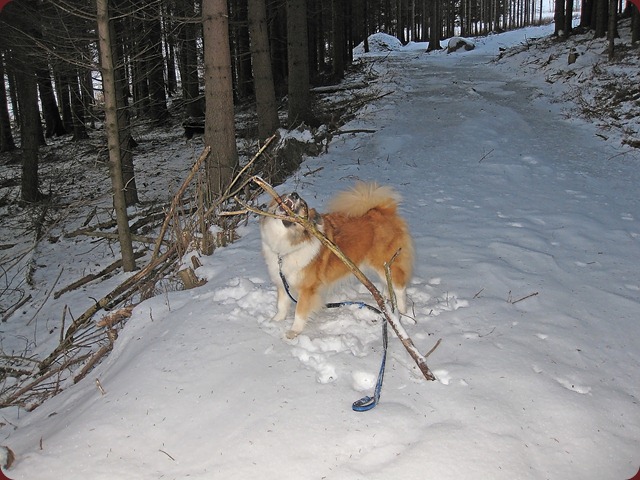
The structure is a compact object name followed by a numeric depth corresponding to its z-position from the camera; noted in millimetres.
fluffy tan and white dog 3512
